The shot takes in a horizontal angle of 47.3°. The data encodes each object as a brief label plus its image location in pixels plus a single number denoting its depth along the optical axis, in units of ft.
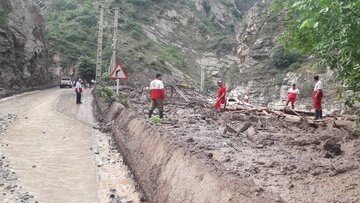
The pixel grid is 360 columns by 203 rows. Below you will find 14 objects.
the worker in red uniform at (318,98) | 43.70
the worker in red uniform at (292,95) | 58.03
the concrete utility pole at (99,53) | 116.32
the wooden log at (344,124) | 35.17
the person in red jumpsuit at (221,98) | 56.59
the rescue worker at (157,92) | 44.62
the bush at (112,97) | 63.82
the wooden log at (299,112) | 49.74
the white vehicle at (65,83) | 164.25
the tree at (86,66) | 193.88
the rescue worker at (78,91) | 84.88
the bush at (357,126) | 24.67
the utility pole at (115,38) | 106.00
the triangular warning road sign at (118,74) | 62.80
